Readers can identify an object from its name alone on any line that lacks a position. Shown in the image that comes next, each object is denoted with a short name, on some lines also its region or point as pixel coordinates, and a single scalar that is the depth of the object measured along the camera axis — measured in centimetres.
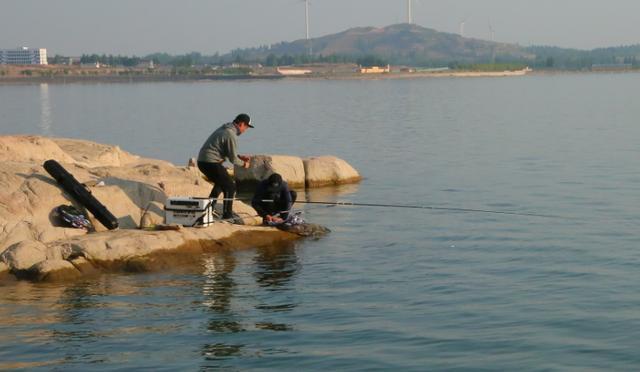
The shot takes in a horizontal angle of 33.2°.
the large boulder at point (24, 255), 1473
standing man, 1712
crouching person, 1780
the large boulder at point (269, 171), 2431
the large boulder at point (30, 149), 2009
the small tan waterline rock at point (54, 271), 1461
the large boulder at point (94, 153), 2216
